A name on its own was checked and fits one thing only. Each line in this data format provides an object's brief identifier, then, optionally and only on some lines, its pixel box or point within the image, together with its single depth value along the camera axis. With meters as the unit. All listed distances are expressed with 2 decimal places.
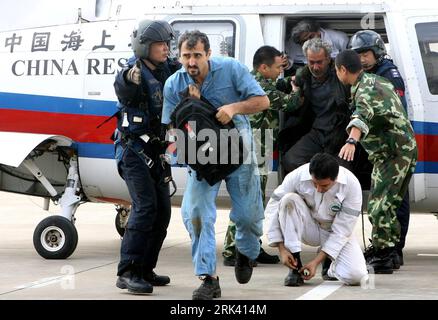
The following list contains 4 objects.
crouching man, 16.72
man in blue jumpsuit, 15.17
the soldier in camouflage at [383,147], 18.12
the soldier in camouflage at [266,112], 19.30
